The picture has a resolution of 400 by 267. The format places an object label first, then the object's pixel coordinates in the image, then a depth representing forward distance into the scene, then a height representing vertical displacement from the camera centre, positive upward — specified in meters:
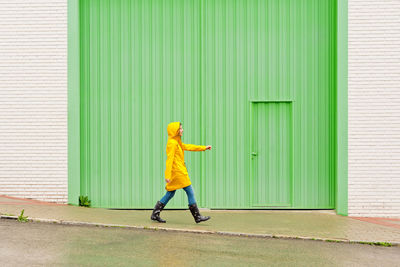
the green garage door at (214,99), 12.63 +0.32
